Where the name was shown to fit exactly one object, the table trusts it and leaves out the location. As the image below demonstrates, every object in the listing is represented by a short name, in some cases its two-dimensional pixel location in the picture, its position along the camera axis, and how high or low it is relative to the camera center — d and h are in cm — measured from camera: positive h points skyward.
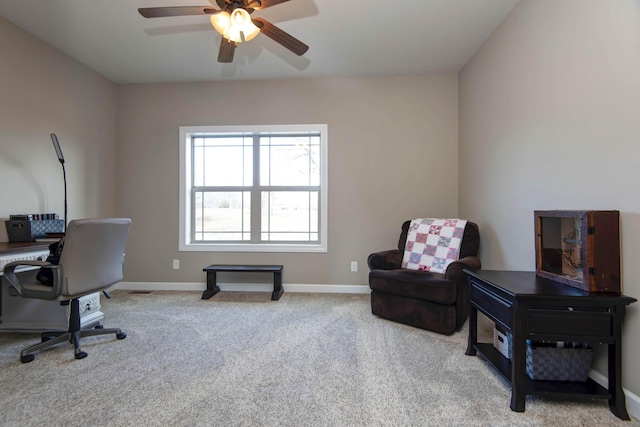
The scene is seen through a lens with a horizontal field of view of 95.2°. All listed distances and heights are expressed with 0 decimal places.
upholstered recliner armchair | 240 -68
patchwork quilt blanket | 285 -31
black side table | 144 -57
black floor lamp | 277 +61
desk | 244 -85
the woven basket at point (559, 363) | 161 -83
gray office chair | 198 -42
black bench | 349 -73
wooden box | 151 -19
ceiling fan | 185 +130
